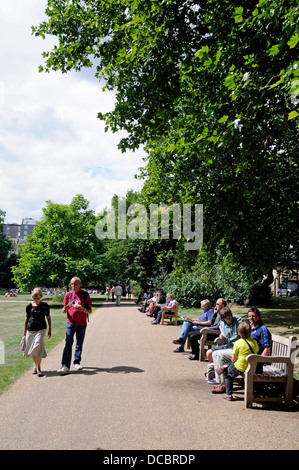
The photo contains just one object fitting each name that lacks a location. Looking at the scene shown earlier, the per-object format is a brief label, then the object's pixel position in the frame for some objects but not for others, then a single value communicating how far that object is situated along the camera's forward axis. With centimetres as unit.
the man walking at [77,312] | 781
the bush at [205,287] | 2625
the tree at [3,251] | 7664
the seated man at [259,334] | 630
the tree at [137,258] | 3484
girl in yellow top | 607
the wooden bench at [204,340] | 905
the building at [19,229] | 16162
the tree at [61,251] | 3198
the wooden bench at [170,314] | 1684
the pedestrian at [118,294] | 3153
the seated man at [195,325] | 1003
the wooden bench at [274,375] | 579
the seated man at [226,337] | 665
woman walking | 741
